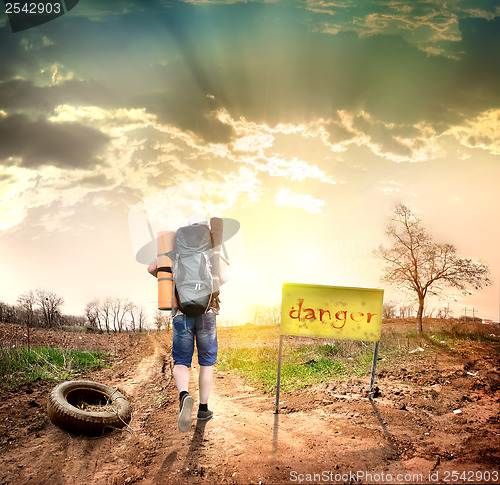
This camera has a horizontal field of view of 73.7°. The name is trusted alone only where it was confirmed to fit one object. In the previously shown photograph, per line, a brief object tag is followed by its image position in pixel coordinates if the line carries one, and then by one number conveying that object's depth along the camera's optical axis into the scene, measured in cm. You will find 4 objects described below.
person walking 454
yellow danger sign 546
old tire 480
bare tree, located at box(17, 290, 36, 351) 1439
